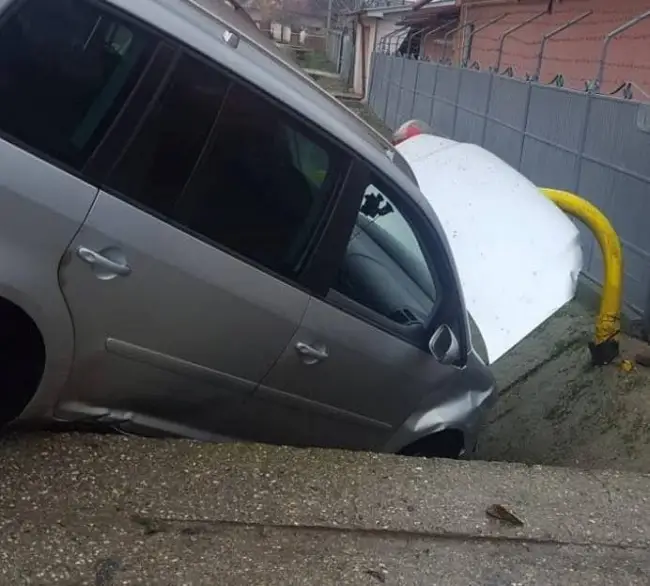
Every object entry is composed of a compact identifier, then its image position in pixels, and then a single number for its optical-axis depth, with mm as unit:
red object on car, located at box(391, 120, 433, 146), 7324
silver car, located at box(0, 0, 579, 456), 3373
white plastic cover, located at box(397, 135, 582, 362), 4914
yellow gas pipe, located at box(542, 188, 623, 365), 6777
